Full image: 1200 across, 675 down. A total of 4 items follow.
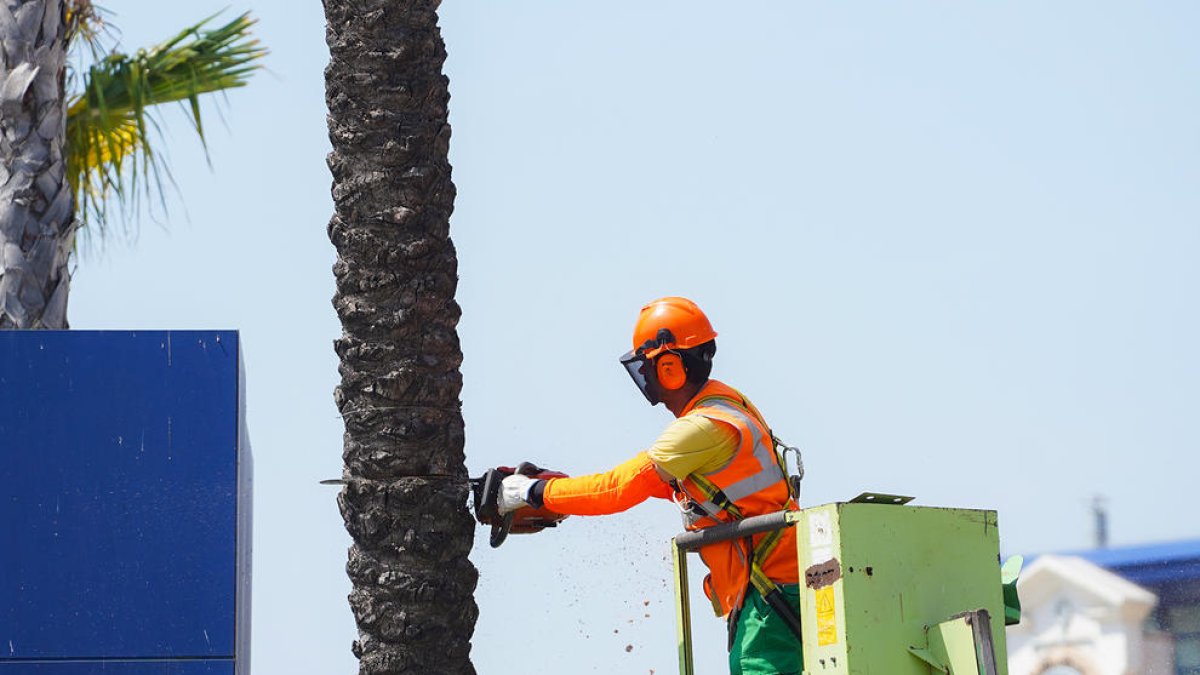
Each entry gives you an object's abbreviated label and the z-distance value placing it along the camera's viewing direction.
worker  13.77
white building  30.86
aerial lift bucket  12.19
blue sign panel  15.26
